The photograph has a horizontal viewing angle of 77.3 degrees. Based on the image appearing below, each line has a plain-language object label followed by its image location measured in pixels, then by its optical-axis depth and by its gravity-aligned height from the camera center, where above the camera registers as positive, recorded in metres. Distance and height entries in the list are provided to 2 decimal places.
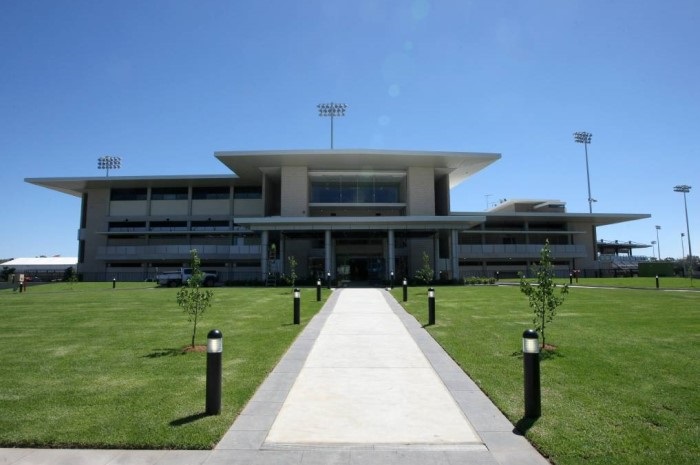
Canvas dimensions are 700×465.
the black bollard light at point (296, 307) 13.75 -1.03
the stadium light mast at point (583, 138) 76.94 +23.94
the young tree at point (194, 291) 10.59 -0.42
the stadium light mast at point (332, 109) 57.81 +21.80
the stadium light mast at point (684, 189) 73.94 +14.44
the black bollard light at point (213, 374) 5.57 -1.28
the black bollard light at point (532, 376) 5.46 -1.27
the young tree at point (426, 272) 30.34 +0.09
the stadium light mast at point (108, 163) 70.21 +17.85
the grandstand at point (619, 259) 65.94 +3.15
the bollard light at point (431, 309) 13.66 -1.10
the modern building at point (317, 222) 44.22 +6.60
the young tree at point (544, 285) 9.98 -0.25
